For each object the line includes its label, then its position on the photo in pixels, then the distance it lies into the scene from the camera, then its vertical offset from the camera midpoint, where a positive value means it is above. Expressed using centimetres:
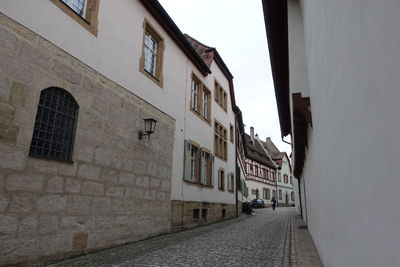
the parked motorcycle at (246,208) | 2117 -4
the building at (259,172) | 3628 +468
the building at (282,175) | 4697 +552
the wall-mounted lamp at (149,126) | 832 +213
